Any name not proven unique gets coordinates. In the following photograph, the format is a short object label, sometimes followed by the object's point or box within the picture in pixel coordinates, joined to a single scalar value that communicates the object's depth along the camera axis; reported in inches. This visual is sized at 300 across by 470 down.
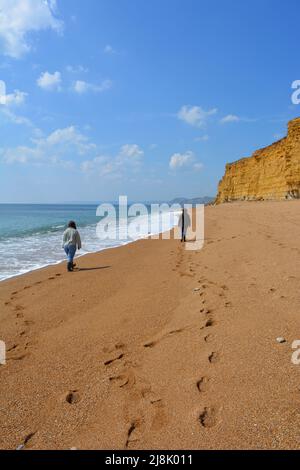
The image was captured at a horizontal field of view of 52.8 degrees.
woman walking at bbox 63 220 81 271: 351.2
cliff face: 1227.2
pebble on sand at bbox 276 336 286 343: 126.3
